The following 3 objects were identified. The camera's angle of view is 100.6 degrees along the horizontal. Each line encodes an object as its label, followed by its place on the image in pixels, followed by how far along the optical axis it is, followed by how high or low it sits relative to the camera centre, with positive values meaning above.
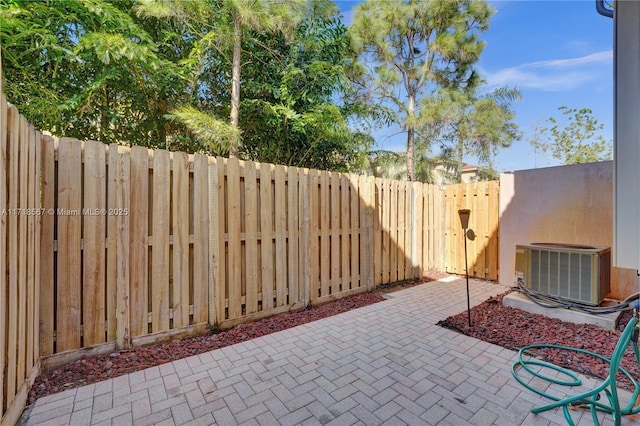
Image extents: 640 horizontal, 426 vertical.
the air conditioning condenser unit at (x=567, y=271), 3.24 -0.77
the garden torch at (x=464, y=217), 3.34 -0.06
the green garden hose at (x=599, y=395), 1.67 -1.32
